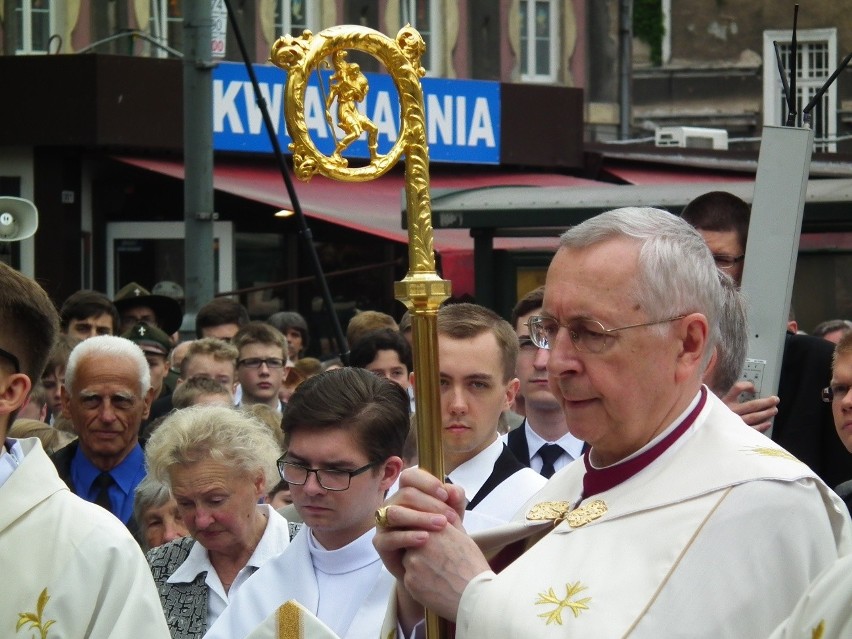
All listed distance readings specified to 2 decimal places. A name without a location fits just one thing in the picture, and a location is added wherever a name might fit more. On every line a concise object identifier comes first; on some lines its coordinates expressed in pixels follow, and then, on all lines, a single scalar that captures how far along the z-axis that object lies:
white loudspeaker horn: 17.45
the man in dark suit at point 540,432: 11.05
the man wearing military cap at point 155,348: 15.16
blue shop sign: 31.85
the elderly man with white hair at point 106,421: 11.37
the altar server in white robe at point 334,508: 7.57
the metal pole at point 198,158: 20.13
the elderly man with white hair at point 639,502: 5.33
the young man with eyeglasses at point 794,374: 8.63
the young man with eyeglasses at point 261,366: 15.35
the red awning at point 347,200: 28.30
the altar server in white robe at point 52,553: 6.00
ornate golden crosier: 6.04
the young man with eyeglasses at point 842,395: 8.71
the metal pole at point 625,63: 44.42
